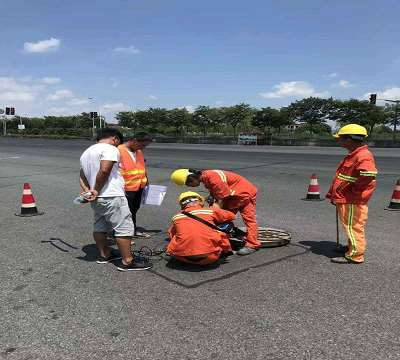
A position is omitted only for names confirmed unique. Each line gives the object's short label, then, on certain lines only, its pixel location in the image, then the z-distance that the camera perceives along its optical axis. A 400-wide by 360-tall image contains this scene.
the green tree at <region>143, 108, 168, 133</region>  66.12
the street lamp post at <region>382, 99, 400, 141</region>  44.83
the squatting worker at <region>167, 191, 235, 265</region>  4.64
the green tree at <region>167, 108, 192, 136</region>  62.88
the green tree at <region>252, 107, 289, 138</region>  53.74
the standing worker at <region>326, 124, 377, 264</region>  4.79
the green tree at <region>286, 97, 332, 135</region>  51.41
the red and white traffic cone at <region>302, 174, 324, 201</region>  9.66
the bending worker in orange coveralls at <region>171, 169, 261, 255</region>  5.06
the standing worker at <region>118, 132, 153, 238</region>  5.91
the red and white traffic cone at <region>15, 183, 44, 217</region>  8.12
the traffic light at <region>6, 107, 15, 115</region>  80.00
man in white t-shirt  4.57
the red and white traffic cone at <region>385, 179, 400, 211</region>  8.27
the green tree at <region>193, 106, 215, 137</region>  61.66
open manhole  5.54
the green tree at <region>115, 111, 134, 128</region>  71.75
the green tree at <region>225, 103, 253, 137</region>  58.78
